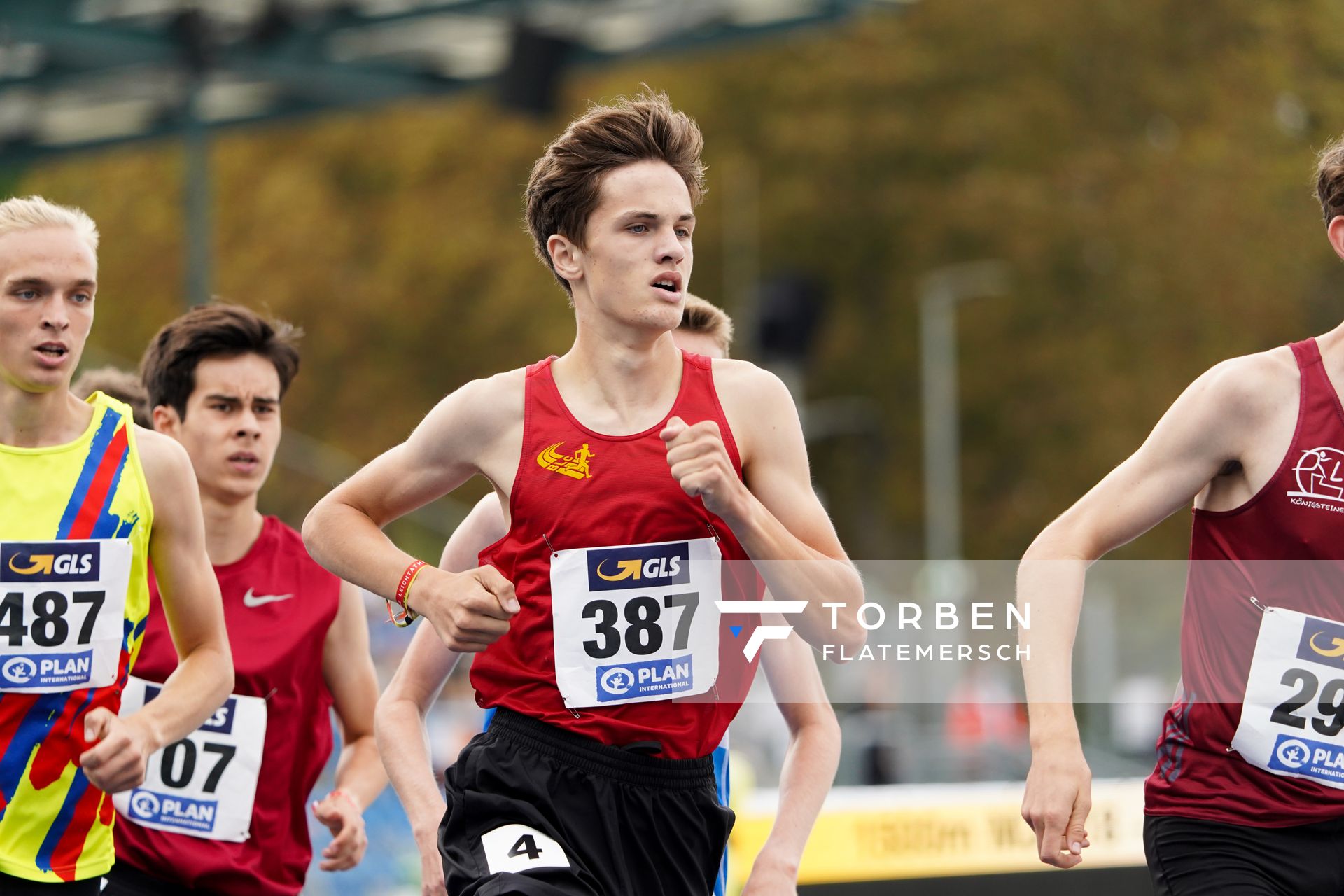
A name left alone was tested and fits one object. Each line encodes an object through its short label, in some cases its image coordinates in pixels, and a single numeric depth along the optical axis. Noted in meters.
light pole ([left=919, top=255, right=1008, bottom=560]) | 58.59
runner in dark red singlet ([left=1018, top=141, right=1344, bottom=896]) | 8.52
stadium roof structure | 34.69
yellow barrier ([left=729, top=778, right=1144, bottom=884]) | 18.39
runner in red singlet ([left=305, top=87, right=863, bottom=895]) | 8.83
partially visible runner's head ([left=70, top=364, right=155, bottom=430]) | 12.80
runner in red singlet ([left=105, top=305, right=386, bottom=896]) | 11.21
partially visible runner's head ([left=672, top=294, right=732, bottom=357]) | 11.39
